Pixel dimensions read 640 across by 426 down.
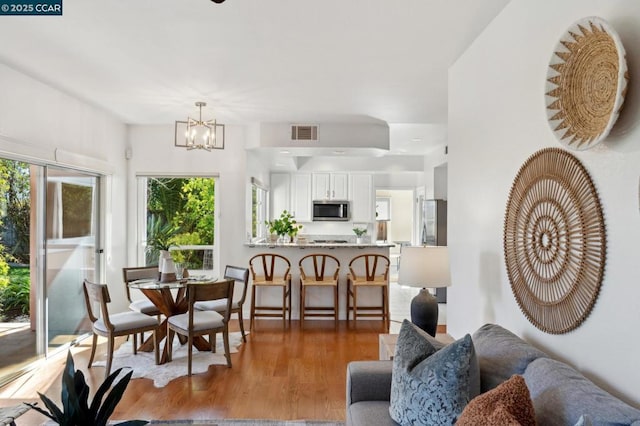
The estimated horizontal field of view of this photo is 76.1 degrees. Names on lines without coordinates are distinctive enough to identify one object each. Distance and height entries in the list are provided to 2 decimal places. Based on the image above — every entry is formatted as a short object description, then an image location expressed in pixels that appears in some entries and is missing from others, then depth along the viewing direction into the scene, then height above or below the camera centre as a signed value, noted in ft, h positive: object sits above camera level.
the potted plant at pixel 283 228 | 19.44 -0.47
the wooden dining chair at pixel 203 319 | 11.23 -2.96
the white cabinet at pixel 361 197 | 28.55 +1.48
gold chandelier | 13.88 +2.98
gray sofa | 4.10 -2.00
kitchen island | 17.94 -2.43
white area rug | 11.43 -4.37
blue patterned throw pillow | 5.29 -2.24
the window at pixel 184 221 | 18.62 -0.13
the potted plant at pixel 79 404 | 4.68 -2.16
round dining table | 12.30 -2.60
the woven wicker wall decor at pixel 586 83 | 4.66 +1.71
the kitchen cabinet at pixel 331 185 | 28.50 +2.29
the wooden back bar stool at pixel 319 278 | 16.71 -2.56
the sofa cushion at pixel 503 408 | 3.97 -1.92
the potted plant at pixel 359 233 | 23.95 -0.92
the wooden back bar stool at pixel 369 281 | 16.51 -2.56
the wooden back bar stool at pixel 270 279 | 16.57 -2.53
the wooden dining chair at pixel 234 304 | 13.94 -2.97
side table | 8.82 -2.86
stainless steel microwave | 28.09 +0.56
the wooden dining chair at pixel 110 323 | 11.02 -3.00
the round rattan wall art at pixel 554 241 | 5.20 -0.33
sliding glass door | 13.34 -1.08
